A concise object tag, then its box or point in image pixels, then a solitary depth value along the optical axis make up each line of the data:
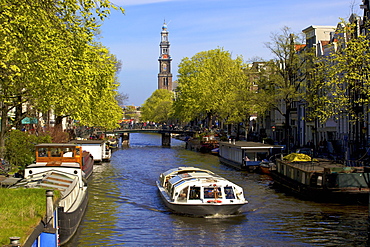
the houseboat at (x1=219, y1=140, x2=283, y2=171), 53.28
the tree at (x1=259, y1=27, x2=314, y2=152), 59.25
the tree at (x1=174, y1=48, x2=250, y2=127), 81.69
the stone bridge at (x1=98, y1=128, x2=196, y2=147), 108.69
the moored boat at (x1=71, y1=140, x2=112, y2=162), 62.02
